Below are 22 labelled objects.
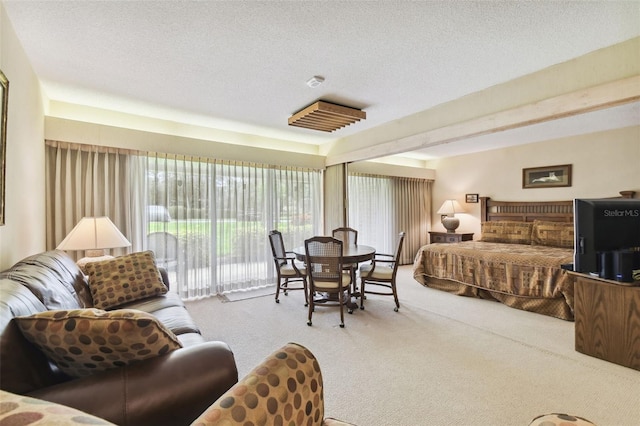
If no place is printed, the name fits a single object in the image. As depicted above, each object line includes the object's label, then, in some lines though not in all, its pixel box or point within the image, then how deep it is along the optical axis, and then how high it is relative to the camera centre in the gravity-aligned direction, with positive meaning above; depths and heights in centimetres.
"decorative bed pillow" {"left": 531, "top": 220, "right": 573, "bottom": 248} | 441 -36
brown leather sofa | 99 -62
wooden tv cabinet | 229 -90
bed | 346 -67
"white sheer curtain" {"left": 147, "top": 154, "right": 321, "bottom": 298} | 410 -1
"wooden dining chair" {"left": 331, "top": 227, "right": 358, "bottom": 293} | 468 -37
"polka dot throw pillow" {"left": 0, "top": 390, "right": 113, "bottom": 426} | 52 -37
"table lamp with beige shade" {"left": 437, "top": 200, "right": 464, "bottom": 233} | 620 -2
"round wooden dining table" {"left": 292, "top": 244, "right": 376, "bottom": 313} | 330 -50
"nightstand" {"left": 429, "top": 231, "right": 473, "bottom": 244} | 608 -54
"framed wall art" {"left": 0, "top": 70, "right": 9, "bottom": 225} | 176 +51
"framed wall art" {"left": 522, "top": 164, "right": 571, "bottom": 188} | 498 +62
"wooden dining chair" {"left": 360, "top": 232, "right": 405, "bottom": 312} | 363 -79
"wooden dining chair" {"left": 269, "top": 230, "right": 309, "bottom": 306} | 392 -75
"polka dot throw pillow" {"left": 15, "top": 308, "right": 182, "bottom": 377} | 107 -46
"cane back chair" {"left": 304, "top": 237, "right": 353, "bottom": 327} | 315 -60
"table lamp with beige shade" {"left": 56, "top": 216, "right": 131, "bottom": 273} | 273 -23
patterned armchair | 72 -50
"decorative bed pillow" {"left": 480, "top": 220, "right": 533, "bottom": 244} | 493 -36
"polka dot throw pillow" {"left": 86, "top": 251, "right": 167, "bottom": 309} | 234 -56
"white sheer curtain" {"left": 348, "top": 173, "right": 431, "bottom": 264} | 615 +5
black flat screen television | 194 -12
